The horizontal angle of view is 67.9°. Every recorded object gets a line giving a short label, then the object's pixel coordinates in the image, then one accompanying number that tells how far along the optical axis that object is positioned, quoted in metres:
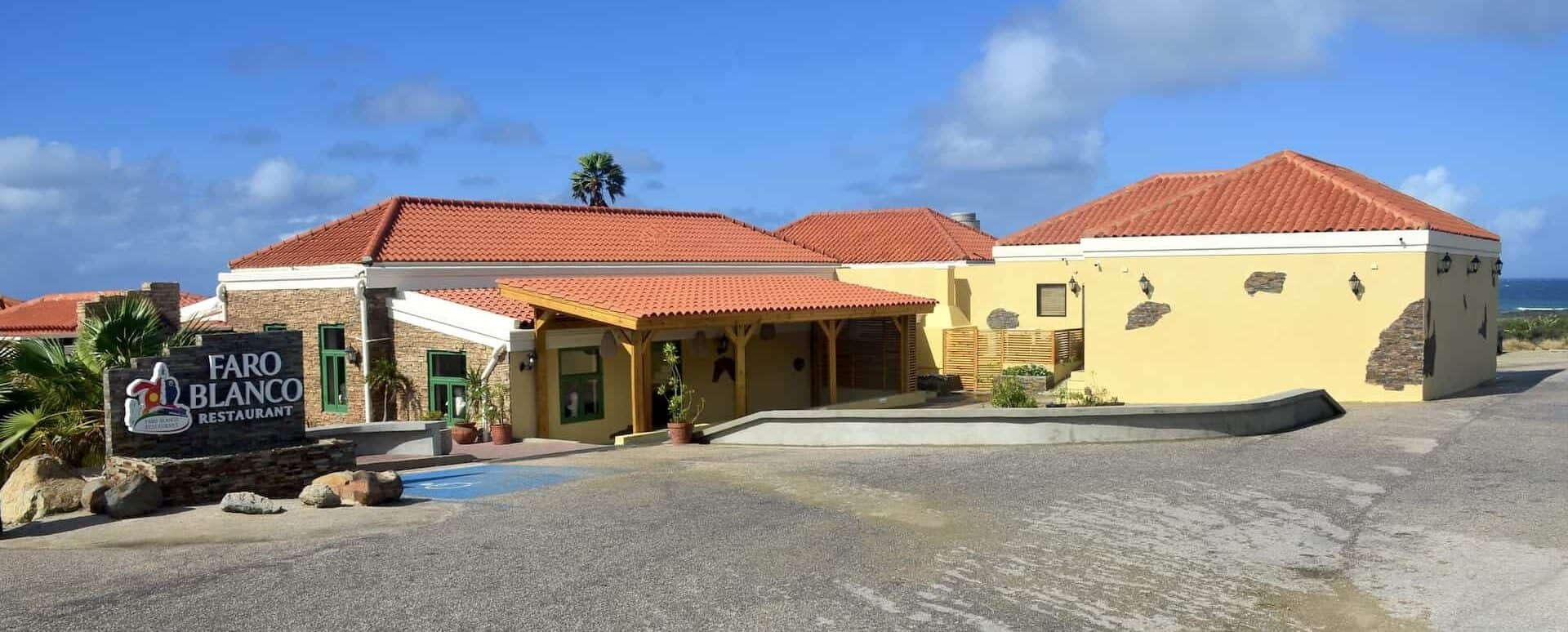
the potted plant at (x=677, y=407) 18.30
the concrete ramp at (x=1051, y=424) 16.17
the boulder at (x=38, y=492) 11.68
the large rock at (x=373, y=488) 11.81
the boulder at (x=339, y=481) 12.09
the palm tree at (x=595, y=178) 54.84
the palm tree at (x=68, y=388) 14.69
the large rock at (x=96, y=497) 11.45
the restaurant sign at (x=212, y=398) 12.38
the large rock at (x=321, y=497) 11.77
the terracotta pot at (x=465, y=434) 18.09
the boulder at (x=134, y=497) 11.37
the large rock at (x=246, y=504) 11.40
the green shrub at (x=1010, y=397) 18.50
